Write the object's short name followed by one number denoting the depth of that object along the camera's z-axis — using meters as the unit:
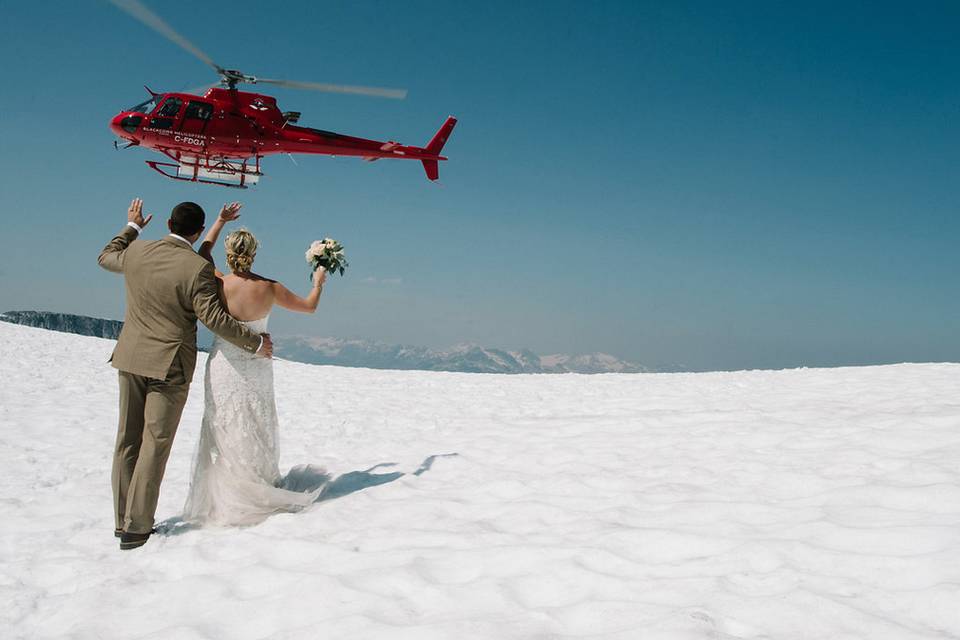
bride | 4.33
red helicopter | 15.62
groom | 4.01
